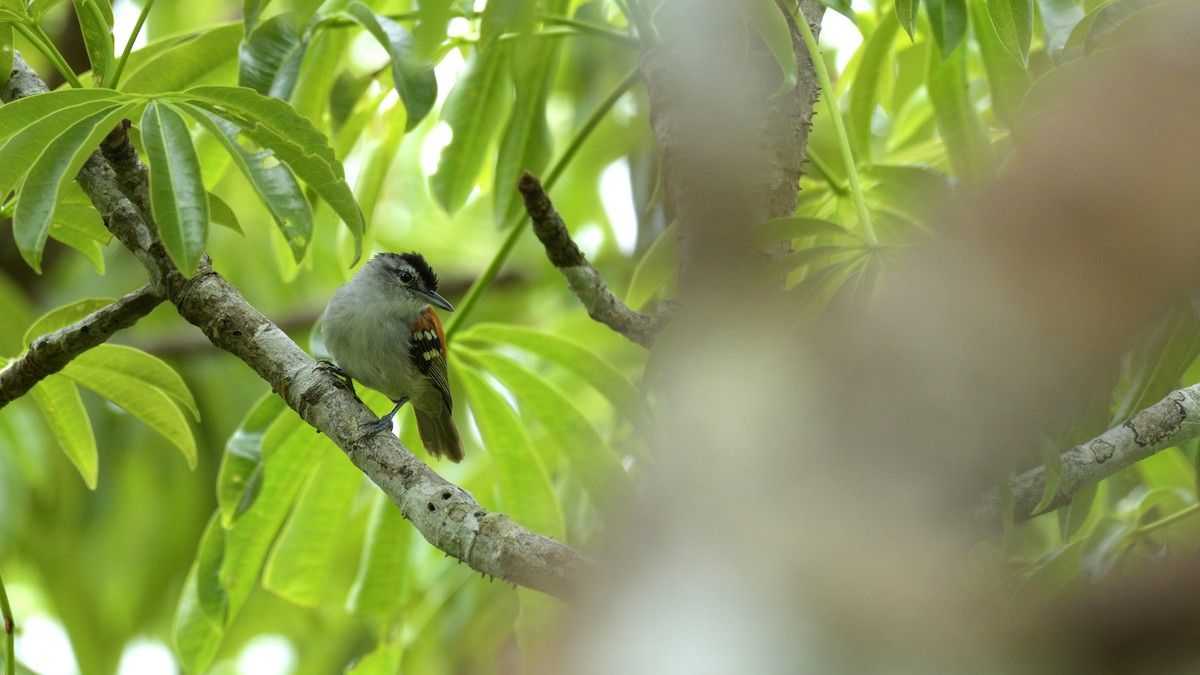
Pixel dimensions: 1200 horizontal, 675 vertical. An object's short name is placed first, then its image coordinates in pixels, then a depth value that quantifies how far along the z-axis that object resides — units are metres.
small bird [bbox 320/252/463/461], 6.82
